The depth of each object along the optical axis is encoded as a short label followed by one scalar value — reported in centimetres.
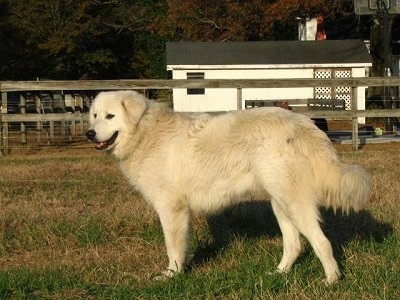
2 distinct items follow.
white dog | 526
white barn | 2756
